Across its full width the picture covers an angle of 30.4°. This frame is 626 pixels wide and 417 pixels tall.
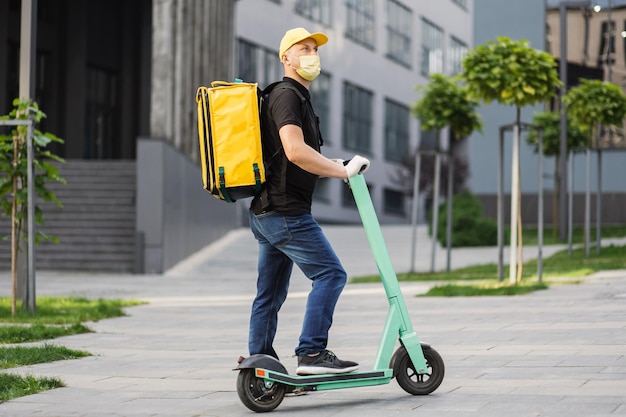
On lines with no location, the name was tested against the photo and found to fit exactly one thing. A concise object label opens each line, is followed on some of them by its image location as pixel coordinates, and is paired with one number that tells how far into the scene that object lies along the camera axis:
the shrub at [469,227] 29.17
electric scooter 5.95
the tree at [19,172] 12.11
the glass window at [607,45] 36.16
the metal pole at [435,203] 19.88
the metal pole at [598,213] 21.83
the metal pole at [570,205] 21.60
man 6.01
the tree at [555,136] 31.16
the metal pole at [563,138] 28.67
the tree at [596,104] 21.27
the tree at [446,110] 20.34
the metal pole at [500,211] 15.45
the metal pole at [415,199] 19.34
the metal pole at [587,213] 21.33
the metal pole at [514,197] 15.05
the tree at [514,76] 15.26
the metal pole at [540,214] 15.45
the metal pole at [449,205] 20.18
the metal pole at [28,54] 12.97
